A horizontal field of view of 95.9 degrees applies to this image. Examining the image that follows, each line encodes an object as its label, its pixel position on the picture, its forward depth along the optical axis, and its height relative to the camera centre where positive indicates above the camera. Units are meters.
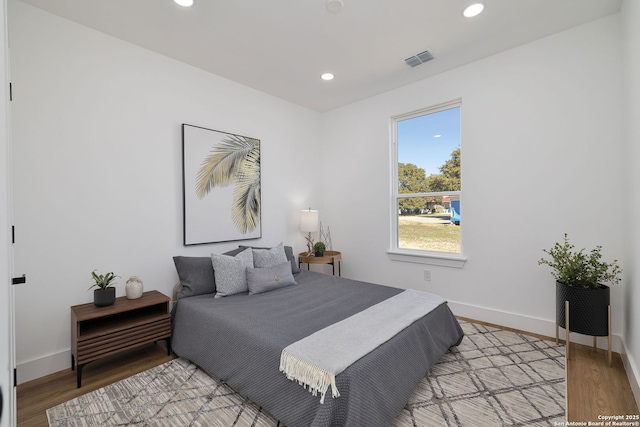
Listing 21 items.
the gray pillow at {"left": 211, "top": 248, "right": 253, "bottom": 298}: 2.76 -0.60
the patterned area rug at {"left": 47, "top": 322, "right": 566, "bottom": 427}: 1.74 -1.24
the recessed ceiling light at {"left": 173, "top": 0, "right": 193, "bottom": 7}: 2.18 +1.60
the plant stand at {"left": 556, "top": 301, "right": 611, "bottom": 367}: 2.23 -0.97
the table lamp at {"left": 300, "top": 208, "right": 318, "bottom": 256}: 4.13 -0.11
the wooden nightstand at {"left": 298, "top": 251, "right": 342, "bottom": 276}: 3.96 -0.64
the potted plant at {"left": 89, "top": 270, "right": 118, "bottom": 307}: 2.29 -0.63
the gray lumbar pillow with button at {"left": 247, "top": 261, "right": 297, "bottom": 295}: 2.82 -0.67
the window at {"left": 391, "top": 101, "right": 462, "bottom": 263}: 3.47 +0.38
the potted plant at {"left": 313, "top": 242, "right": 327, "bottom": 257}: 4.09 -0.52
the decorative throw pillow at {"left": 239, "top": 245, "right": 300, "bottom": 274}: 3.43 -0.55
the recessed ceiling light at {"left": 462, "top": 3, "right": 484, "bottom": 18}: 2.27 +1.63
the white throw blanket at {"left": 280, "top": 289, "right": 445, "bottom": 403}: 1.51 -0.79
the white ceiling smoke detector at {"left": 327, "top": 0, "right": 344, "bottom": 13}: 2.21 +1.61
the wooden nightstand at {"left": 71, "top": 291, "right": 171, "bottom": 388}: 2.11 -0.90
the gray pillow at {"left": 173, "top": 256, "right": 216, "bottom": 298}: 2.71 -0.60
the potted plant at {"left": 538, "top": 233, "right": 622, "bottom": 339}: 2.26 -0.61
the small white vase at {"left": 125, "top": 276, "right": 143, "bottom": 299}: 2.48 -0.65
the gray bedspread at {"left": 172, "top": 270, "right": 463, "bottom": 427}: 1.51 -0.91
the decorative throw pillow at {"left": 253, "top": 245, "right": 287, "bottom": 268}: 3.12 -0.49
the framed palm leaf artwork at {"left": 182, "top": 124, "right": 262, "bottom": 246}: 3.06 +0.31
